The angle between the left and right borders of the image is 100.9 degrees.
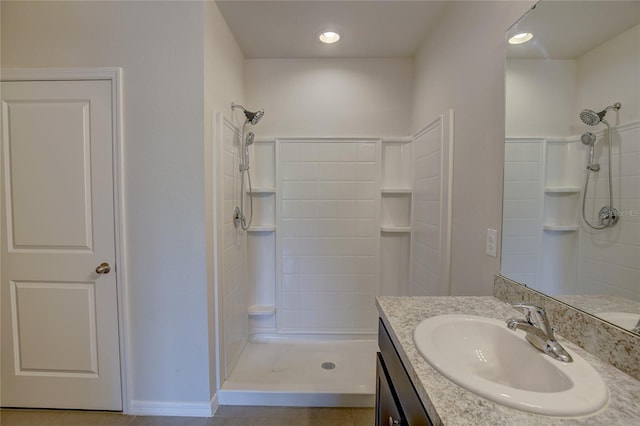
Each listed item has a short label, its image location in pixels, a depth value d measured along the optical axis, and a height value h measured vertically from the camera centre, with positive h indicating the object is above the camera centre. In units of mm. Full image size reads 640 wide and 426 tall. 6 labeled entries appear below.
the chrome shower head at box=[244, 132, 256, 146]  2213 +535
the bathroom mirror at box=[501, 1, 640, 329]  722 +152
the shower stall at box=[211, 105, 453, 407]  2326 -343
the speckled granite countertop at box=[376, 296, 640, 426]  504 -421
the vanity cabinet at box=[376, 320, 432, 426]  706 -606
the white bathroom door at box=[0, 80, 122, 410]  1583 -285
